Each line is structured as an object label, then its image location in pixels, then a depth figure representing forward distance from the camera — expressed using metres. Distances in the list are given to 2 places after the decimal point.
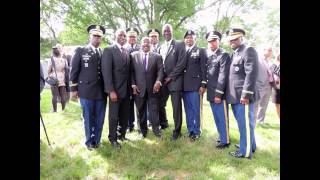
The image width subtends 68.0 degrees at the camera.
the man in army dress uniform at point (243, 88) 3.03
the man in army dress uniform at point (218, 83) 3.30
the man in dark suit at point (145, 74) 3.59
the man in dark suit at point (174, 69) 3.60
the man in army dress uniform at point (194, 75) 3.57
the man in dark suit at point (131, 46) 3.62
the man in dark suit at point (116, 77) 3.38
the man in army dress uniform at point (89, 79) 3.35
